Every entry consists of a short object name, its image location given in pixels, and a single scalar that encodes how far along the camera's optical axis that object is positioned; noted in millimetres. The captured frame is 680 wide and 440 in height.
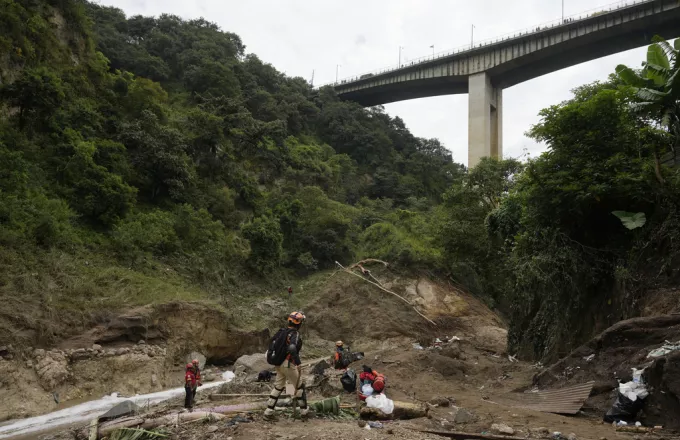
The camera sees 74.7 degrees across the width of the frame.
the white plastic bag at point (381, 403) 7902
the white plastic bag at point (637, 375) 7309
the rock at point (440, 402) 9539
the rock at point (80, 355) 14469
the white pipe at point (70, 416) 11047
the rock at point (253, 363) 15945
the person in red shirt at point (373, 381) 8250
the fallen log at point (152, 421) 7676
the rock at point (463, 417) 7828
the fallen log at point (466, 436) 6380
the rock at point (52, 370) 13281
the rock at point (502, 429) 6794
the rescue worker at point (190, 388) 10156
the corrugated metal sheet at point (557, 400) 8164
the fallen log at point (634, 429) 6461
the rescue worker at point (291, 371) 7484
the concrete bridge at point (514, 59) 35531
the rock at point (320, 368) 12153
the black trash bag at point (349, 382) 9945
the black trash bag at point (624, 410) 7078
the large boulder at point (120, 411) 8469
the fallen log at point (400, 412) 7871
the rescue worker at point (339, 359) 13438
